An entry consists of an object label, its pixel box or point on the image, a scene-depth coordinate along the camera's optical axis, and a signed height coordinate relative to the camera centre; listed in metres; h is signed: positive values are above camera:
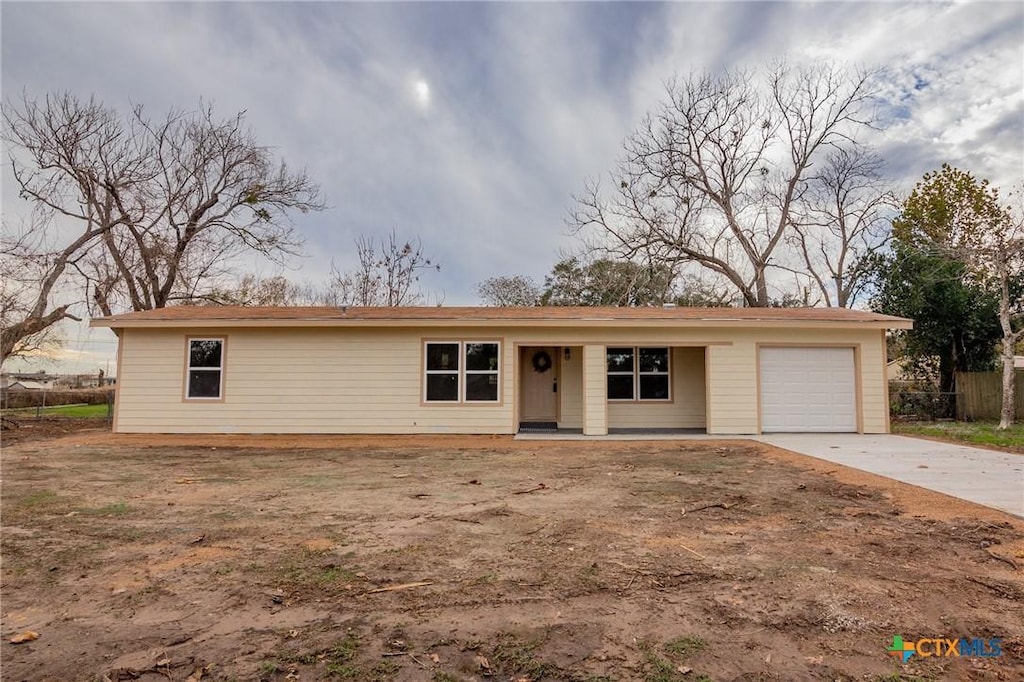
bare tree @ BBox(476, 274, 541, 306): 27.75 +4.69
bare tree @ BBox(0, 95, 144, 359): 15.66 +5.86
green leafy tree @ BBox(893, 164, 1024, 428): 13.21 +4.44
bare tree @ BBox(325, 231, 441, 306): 24.06 +4.77
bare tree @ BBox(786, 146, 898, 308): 22.42 +6.95
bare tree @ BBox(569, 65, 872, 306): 22.58 +8.66
